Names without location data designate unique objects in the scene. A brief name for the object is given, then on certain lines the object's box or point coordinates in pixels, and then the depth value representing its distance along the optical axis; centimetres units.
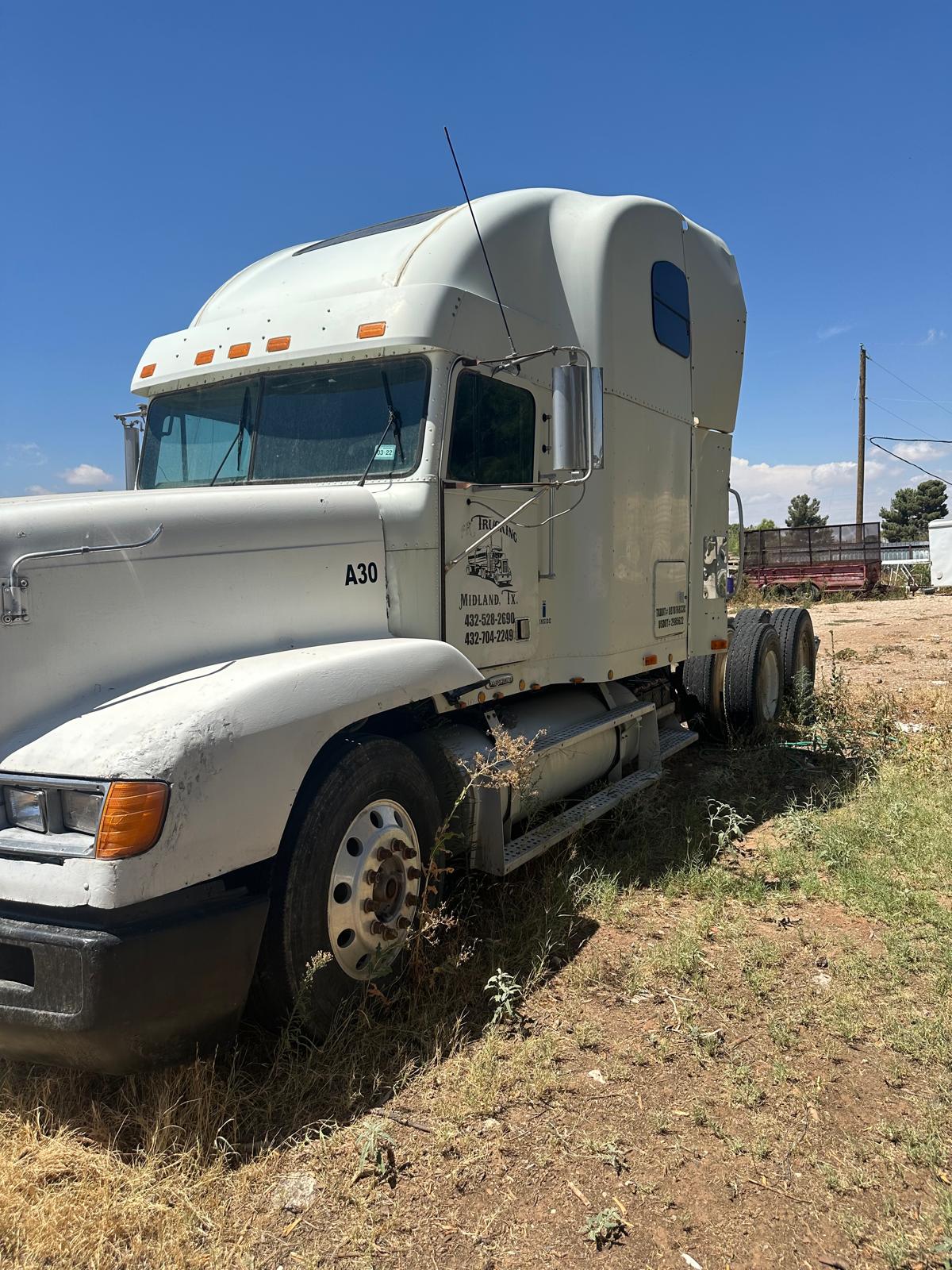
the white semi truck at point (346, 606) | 261
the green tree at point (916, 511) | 6669
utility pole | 3487
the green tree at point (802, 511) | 7150
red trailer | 2633
